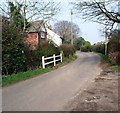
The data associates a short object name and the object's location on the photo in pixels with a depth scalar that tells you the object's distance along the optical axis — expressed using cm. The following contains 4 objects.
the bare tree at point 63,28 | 3475
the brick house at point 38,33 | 1479
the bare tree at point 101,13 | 1129
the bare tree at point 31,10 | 1218
